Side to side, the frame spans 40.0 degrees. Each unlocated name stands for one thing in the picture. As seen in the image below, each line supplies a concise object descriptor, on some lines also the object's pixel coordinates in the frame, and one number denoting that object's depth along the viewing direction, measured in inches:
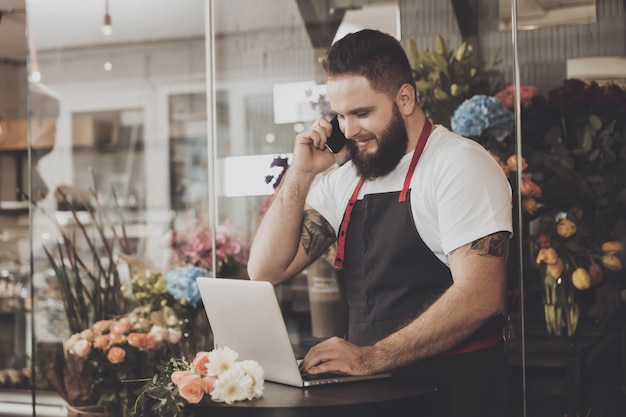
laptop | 87.0
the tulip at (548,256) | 127.5
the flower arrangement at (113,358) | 138.4
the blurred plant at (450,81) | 130.9
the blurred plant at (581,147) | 125.9
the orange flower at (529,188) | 128.1
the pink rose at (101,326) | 140.6
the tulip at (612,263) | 125.3
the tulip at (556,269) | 127.7
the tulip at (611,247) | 125.3
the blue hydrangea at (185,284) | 146.2
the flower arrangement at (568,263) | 126.3
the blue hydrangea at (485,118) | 129.0
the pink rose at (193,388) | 83.4
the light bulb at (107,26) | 162.2
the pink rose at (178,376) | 87.0
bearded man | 97.6
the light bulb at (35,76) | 167.9
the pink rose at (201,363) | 87.6
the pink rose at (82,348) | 137.9
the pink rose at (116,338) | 137.9
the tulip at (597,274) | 126.1
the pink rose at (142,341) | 138.2
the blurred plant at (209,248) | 147.9
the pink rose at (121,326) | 139.3
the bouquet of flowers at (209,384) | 83.4
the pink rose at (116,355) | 135.7
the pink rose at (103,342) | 137.3
